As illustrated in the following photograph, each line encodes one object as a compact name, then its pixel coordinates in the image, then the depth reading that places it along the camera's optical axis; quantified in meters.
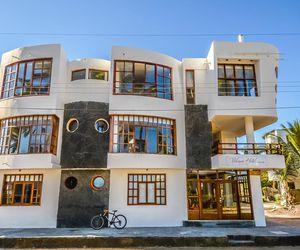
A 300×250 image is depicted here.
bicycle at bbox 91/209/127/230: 14.34
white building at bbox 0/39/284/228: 14.97
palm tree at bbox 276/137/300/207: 22.11
